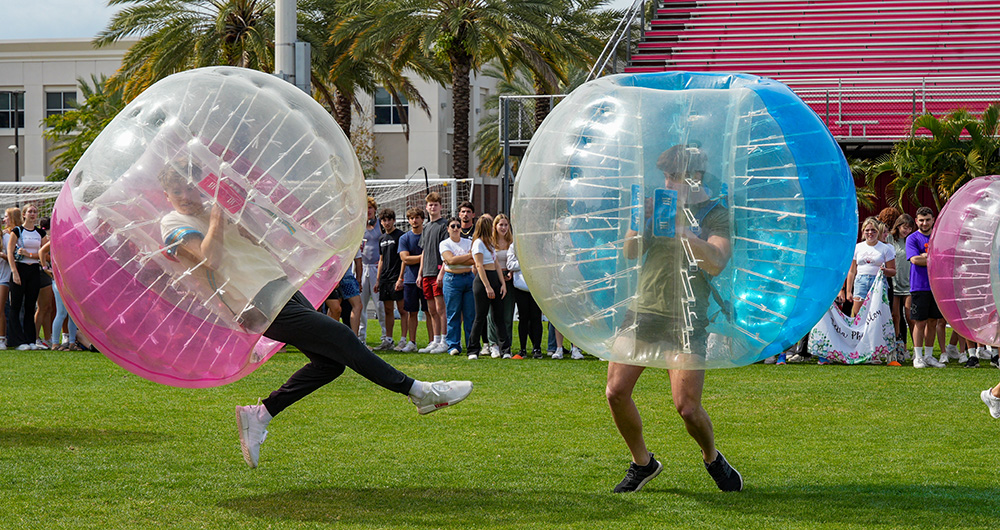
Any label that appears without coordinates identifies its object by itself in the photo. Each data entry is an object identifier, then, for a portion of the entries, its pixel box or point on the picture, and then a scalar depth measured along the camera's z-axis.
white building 47.19
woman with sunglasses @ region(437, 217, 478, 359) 12.77
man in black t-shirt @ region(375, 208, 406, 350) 13.69
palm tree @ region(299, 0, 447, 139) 24.42
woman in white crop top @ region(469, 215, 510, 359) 12.42
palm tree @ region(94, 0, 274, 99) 22.58
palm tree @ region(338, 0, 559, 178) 23.34
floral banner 12.20
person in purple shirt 11.73
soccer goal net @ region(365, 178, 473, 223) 22.92
